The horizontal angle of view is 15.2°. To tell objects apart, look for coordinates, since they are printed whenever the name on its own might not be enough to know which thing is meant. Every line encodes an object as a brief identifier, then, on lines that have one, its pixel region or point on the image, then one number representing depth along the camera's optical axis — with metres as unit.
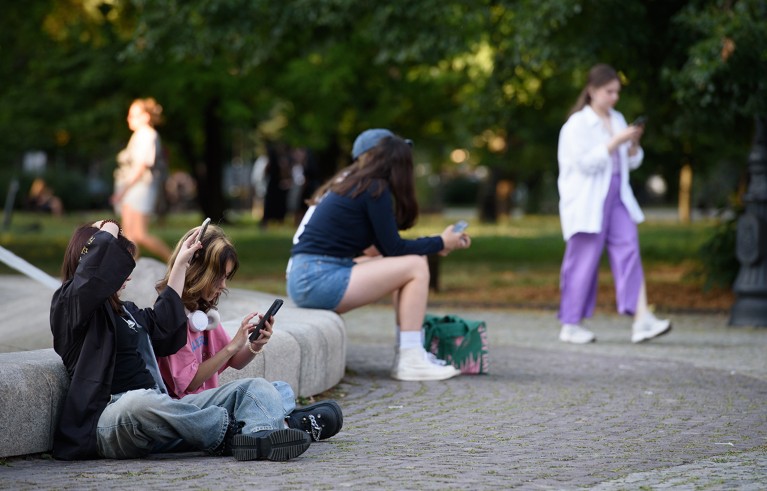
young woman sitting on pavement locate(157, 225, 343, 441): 12.25
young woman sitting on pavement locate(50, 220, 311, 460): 11.11
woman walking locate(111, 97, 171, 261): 31.16
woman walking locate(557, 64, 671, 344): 22.05
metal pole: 25.35
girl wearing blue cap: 17.39
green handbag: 18.10
